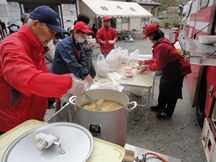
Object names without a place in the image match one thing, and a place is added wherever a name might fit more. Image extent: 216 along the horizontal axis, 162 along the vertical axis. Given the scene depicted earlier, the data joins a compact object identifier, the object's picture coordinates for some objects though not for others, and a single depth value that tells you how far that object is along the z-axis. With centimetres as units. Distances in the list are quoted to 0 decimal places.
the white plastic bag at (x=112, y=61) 258
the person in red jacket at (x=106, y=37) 416
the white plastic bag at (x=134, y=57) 291
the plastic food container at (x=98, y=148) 69
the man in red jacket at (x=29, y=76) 79
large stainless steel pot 88
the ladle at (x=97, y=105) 112
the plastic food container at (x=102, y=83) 199
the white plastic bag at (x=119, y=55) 287
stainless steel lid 65
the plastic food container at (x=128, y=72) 246
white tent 887
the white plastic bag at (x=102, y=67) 234
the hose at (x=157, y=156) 125
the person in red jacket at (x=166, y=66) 237
